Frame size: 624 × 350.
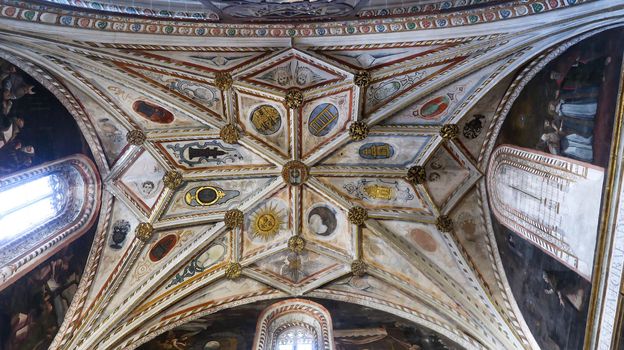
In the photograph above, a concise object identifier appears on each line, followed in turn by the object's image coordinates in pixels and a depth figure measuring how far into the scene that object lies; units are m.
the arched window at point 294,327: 9.92
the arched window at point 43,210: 7.89
